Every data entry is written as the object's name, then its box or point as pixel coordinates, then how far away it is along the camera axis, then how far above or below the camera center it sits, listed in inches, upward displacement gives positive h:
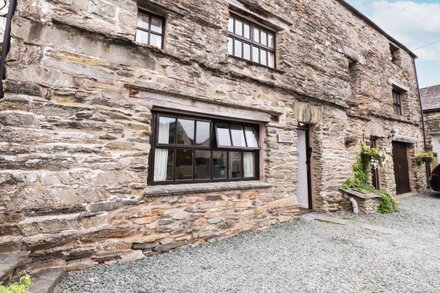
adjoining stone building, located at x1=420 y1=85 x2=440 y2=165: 469.7 +98.4
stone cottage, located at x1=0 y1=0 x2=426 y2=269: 117.4 +29.5
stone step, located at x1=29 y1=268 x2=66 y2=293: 94.3 -52.2
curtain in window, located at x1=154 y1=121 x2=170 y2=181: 157.8 +5.9
